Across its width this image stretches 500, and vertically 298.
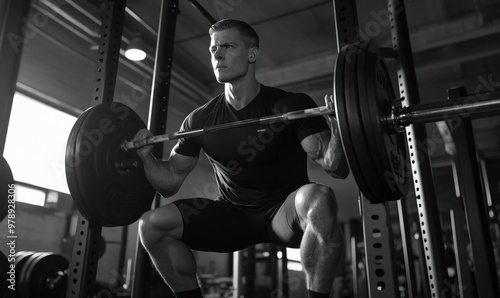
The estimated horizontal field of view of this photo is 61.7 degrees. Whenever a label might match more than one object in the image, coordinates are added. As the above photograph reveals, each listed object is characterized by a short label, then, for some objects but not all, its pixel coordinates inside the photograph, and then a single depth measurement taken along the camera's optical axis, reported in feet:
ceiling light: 13.01
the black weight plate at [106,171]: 4.84
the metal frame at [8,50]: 5.43
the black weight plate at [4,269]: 6.38
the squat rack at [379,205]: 3.89
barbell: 3.46
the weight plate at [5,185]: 5.19
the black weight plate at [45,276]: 9.19
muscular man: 4.39
